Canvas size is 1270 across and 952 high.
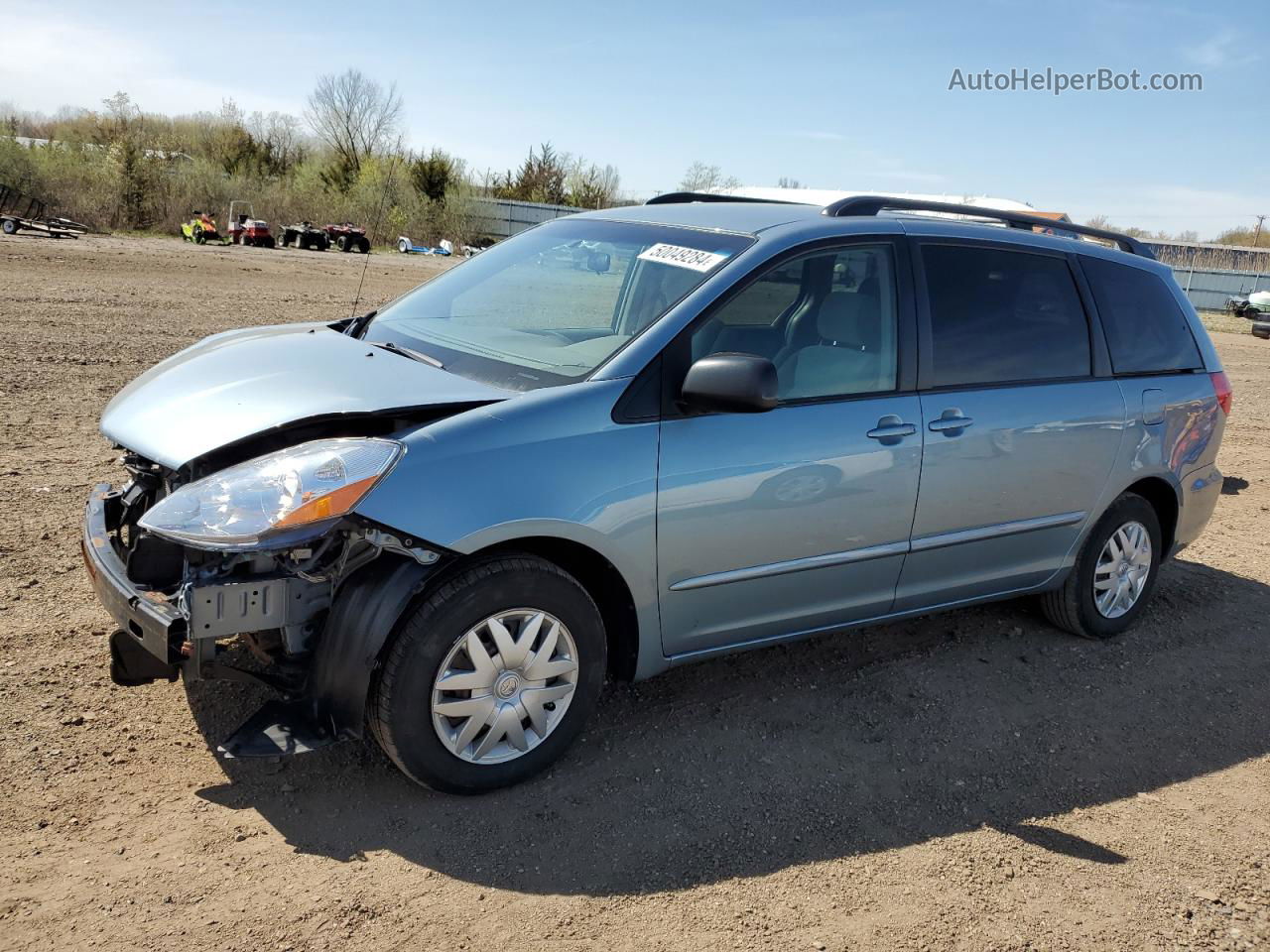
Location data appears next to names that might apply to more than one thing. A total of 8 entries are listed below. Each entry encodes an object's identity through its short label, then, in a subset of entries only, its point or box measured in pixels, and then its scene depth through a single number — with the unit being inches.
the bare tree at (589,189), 2213.3
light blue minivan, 119.7
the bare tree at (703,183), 2232.0
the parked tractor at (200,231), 1381.6
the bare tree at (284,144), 2108.6
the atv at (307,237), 1509.6
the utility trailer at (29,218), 1096.2
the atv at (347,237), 1576.0
